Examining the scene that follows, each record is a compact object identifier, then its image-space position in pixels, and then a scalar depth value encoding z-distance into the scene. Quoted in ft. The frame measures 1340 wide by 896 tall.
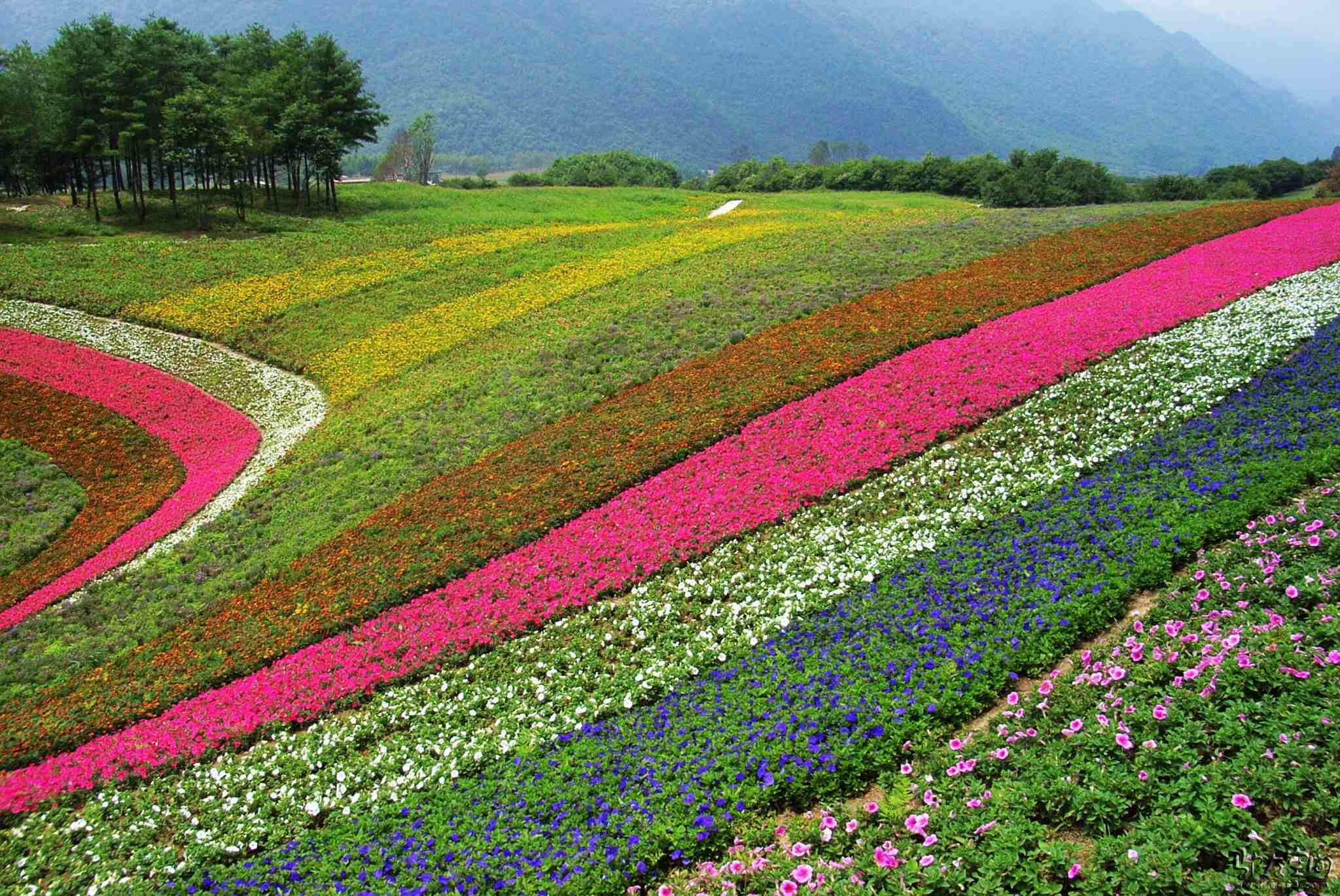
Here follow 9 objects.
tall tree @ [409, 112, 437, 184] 326.57
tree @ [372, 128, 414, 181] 397.92
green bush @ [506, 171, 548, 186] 312.13
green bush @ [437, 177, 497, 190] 258.53
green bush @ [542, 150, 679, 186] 347.97
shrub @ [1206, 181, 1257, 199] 168.55
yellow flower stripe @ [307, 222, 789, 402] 100.73
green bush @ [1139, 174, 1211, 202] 173.06
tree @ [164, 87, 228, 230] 147.95
